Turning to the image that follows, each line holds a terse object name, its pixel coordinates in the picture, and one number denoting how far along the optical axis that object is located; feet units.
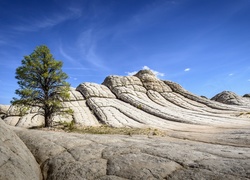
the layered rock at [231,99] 130.20
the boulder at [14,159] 20.34
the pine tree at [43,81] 78.84
